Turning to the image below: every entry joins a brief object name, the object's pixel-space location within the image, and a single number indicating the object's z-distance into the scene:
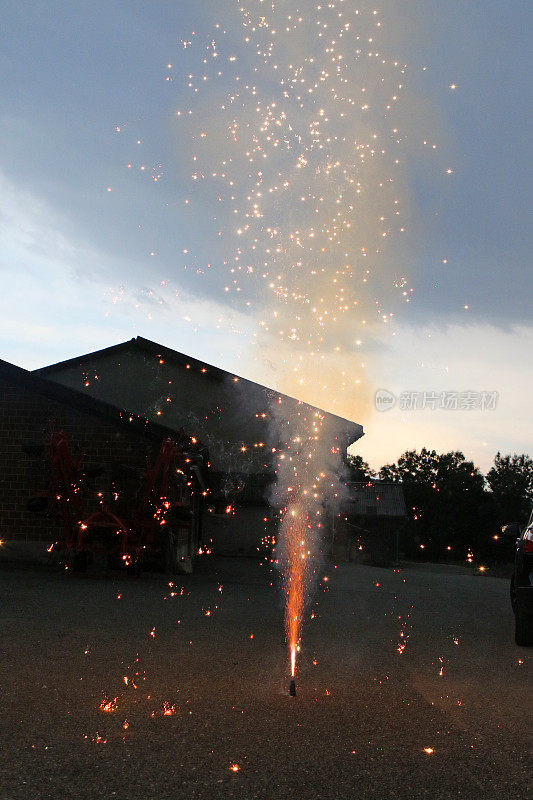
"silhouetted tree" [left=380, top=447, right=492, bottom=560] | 83.75
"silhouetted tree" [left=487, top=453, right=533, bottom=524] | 88.53
